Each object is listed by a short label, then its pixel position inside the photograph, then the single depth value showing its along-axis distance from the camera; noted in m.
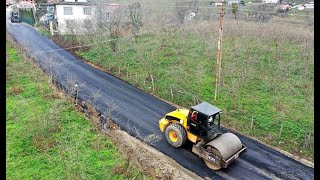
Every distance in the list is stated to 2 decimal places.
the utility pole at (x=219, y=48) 16.62
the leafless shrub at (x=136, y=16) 31.83
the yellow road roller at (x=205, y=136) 11.70
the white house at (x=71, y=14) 32.68
